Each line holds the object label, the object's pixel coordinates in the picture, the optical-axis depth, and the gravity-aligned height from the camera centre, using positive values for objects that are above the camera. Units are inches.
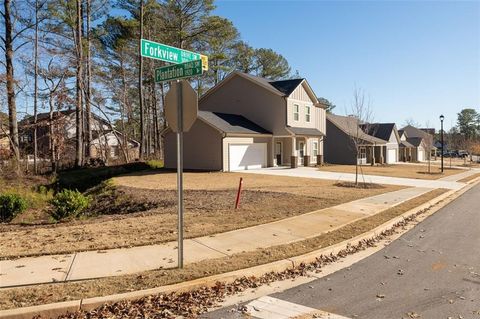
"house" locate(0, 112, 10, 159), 892.6 +47.1
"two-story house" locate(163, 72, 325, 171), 1087.0 +82.8
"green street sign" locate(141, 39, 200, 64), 228.4 +62.3
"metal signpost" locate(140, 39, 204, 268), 222.2 +31.6
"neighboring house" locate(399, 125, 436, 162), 2377.0 +75.8
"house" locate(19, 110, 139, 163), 1113.8 +59.2
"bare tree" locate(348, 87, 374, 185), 1640.7 +119.4
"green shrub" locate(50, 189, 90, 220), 430.3 -55.0
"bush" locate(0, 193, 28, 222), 485.4 -63.5
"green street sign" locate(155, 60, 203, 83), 221.8 +50.1
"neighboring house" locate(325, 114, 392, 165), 1670.8 +37.9
